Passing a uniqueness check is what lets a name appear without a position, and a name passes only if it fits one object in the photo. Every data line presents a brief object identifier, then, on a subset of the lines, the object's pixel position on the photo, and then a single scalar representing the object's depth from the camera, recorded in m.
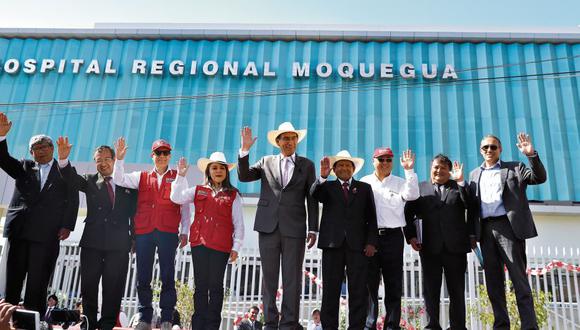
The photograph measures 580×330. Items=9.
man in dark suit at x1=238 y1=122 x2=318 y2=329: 4.53
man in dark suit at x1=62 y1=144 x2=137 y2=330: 4.84
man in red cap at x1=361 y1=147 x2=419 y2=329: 4.82
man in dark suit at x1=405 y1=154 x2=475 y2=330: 4.82
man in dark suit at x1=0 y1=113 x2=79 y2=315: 4.59
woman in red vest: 4.69
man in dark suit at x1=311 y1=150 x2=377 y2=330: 4.66
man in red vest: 4.85
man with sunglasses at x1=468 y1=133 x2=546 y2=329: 4.56
